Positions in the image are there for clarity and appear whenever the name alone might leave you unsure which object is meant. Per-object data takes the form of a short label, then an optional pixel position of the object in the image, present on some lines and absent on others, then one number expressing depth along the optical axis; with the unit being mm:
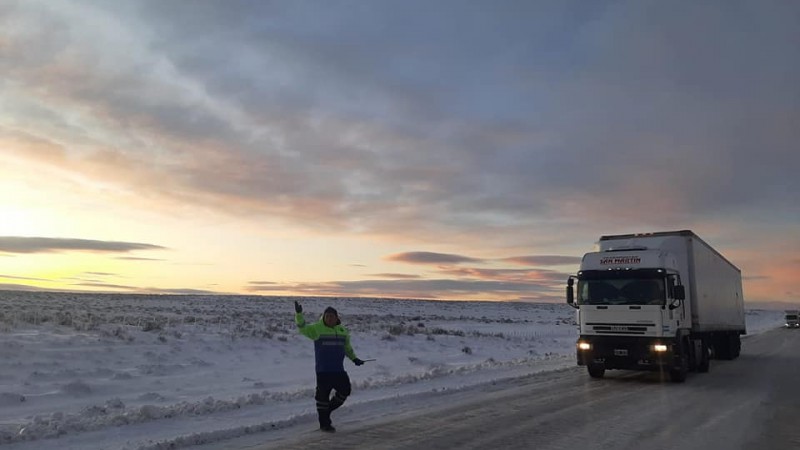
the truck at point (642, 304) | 15469
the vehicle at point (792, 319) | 69125
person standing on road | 9195
